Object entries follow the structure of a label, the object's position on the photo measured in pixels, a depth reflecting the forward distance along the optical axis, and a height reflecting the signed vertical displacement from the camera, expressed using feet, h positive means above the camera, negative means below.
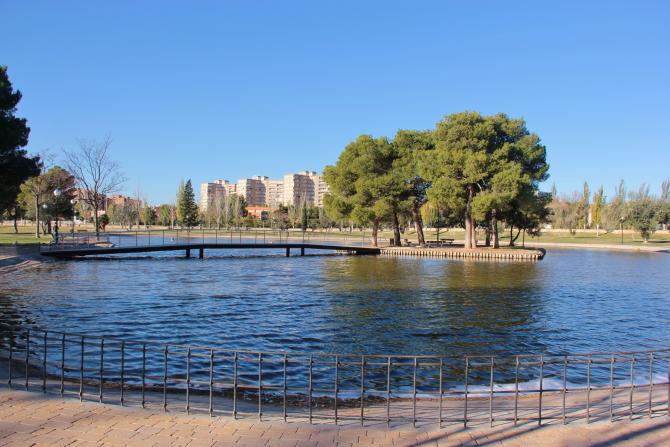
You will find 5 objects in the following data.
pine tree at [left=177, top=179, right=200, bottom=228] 415.64 +16.48
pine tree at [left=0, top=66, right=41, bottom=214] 116.16 +18.36
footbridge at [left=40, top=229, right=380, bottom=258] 138.82 -7.11
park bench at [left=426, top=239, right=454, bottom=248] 202.95 -6.78
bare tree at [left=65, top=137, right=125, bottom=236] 195.11 +14.80
